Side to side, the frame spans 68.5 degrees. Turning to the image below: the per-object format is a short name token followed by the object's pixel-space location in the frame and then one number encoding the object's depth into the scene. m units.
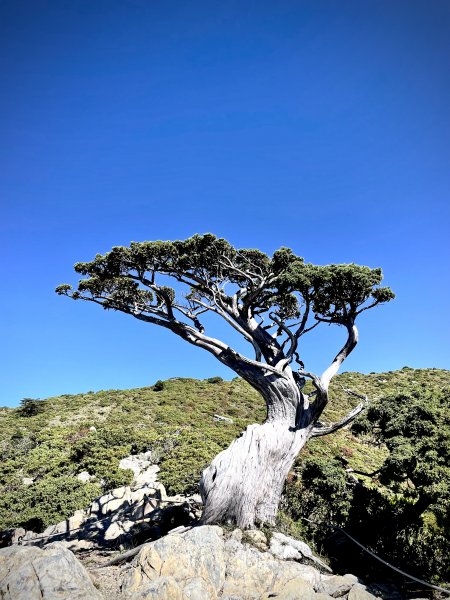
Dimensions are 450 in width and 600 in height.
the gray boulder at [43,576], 5.50
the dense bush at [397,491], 8.67
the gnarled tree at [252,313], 9.55
